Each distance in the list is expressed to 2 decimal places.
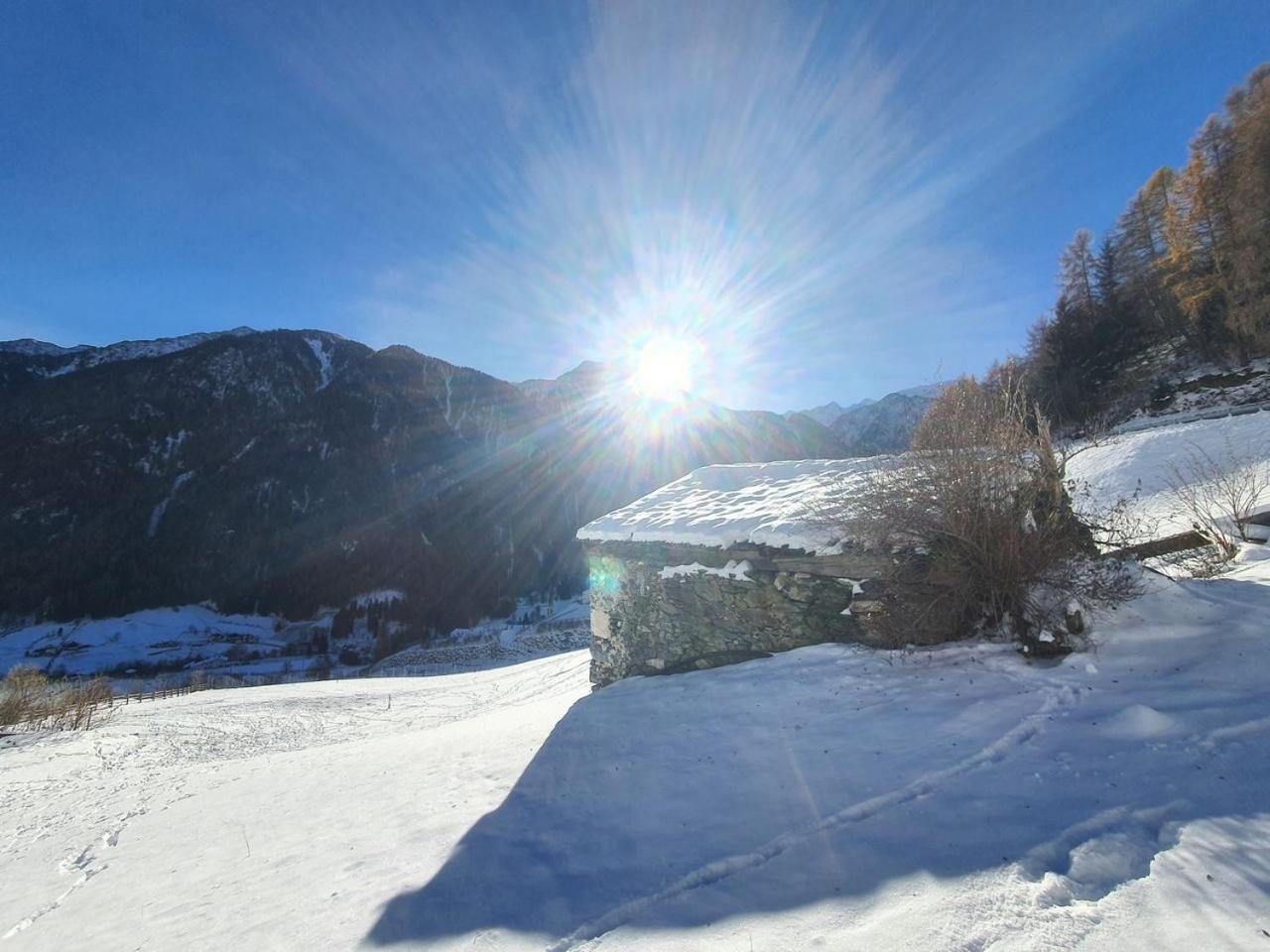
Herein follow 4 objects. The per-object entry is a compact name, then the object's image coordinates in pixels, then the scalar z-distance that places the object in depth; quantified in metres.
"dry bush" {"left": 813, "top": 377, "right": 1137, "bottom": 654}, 4.81
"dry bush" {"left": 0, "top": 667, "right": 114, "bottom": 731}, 14.74
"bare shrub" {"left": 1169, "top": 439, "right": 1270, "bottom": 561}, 7.11
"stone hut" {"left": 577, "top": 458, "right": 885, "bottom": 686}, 6.04
